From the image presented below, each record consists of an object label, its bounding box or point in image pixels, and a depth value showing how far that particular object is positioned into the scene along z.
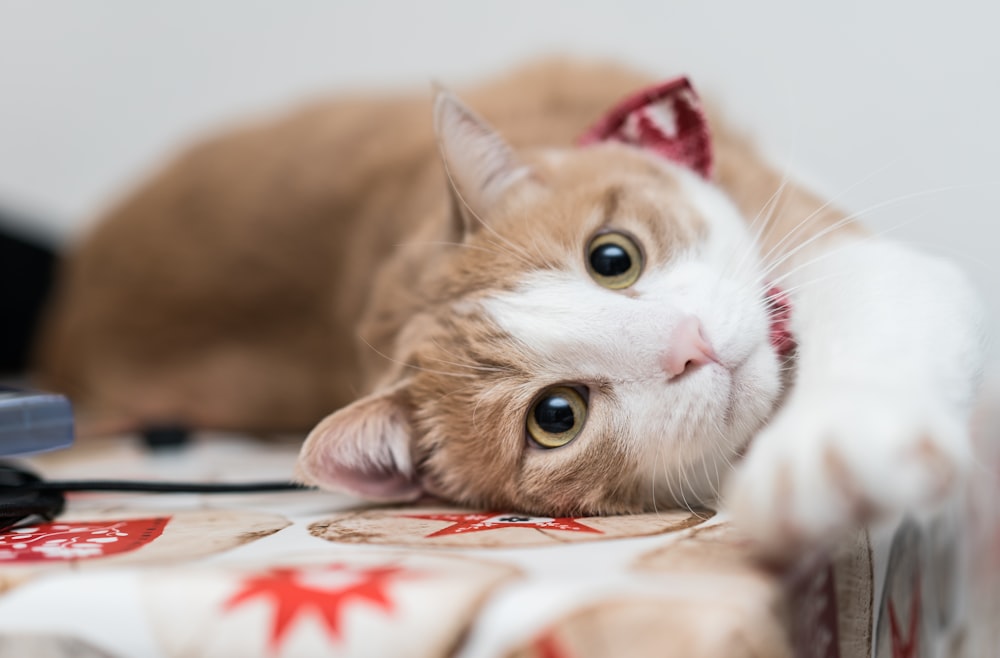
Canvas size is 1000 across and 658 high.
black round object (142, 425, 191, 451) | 0.56
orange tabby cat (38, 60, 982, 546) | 0.32
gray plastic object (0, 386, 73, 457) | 0.40
